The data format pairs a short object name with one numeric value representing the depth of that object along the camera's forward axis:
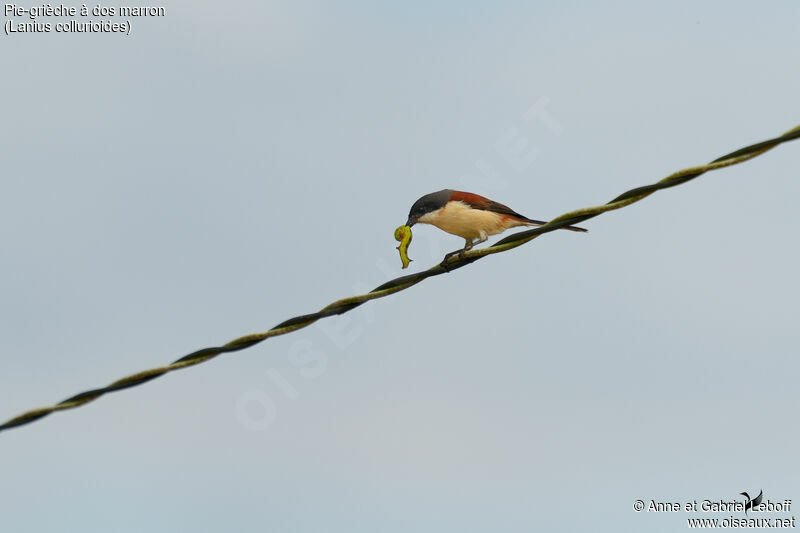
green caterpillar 15.70
